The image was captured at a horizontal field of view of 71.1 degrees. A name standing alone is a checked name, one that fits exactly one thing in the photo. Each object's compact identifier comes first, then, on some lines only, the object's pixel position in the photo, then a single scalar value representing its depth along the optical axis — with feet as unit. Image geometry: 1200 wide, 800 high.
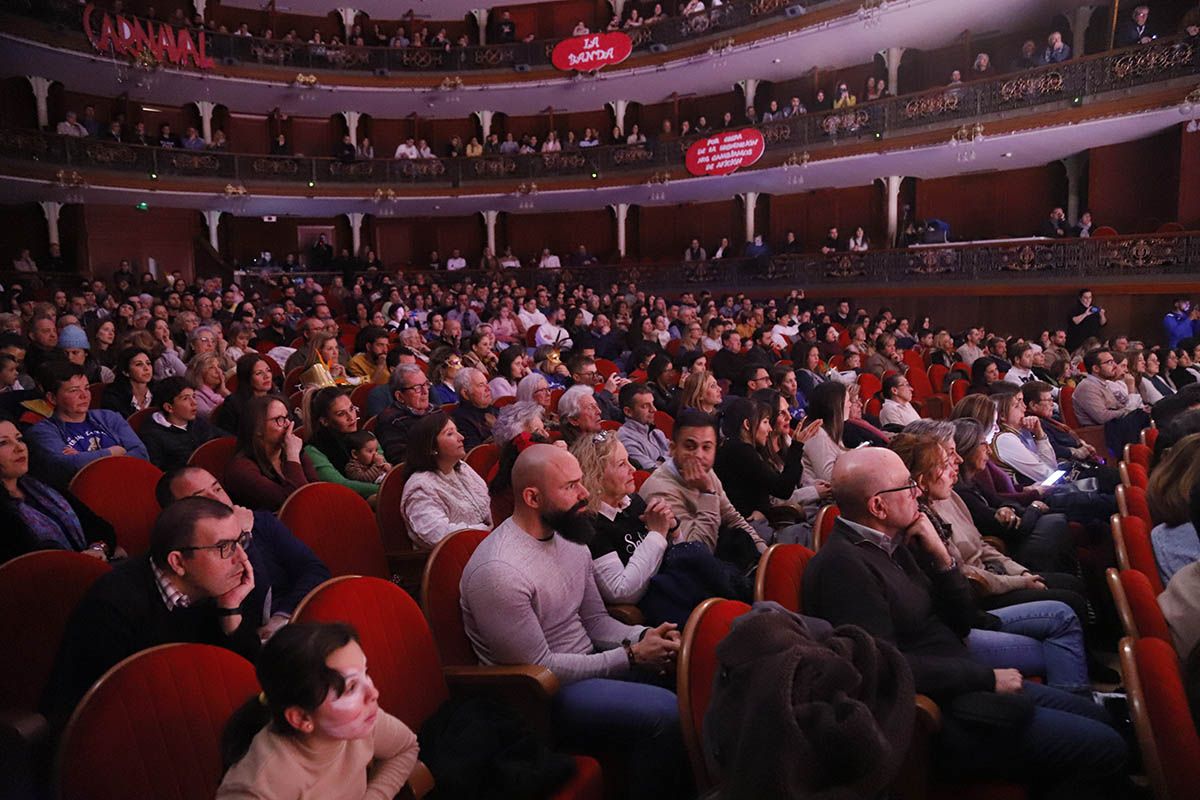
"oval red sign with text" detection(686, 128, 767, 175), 53.42
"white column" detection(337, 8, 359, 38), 66.08
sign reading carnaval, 46.70
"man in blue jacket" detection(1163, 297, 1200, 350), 33.81
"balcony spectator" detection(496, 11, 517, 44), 66.49
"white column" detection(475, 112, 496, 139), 69.49
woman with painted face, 4.71
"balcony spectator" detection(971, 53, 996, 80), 46.24
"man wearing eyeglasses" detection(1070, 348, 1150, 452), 21.20
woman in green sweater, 12.87
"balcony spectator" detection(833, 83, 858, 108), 52.06
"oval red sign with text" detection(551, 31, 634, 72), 53.88
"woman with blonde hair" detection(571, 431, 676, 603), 8.68
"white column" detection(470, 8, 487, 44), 68.44
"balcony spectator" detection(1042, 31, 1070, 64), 42.06
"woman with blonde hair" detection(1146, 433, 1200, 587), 8.75
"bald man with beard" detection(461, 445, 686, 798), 6.77
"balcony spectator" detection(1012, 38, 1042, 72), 43.65
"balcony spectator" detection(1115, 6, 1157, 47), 39.47
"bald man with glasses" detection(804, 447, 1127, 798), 6.36
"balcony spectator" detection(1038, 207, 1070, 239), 43.65
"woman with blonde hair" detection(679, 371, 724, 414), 15.56
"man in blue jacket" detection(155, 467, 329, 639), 8.05
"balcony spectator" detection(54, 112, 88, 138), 51.47
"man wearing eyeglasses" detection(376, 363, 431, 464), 14.48
